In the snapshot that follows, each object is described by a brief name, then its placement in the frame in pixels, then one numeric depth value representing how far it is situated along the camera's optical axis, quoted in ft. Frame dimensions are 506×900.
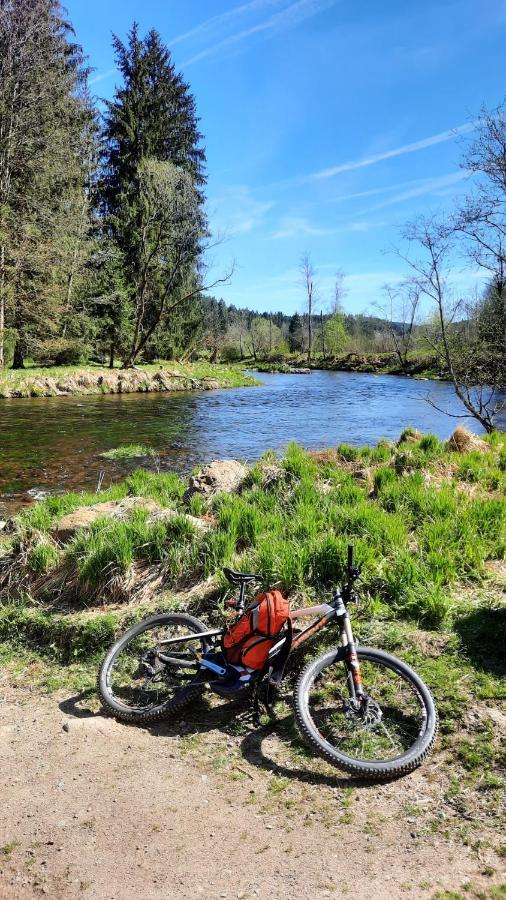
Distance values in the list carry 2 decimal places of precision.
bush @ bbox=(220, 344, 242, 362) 249.14
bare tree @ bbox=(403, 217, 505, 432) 33.04
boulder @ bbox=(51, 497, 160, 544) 18.40
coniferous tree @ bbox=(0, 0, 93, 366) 74.59
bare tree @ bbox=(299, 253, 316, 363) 246.68
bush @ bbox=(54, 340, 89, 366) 96.48
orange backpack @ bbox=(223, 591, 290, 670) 11.26
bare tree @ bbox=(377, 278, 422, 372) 185.42
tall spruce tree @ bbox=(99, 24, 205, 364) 116.06
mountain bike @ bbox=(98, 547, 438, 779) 10.07
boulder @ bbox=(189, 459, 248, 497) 22.00
